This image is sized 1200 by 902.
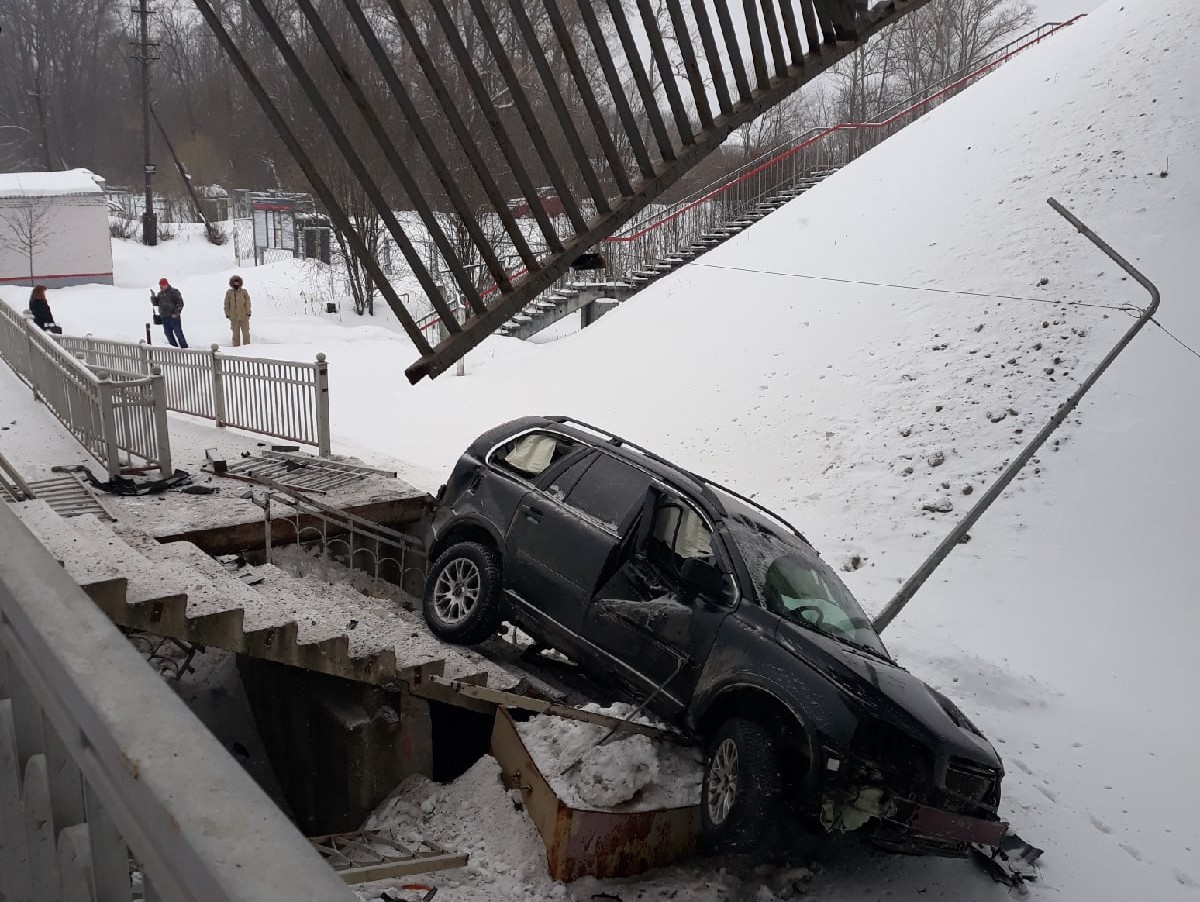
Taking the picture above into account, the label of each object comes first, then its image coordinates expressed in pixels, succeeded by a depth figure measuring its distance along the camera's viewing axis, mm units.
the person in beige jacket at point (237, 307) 22609
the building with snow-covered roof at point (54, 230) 31297
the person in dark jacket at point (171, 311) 21828
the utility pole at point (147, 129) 39406
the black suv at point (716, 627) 5941
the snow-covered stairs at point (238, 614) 6406
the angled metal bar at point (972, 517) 10508
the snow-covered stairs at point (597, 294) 24453
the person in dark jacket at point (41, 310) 20266
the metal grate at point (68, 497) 9531
